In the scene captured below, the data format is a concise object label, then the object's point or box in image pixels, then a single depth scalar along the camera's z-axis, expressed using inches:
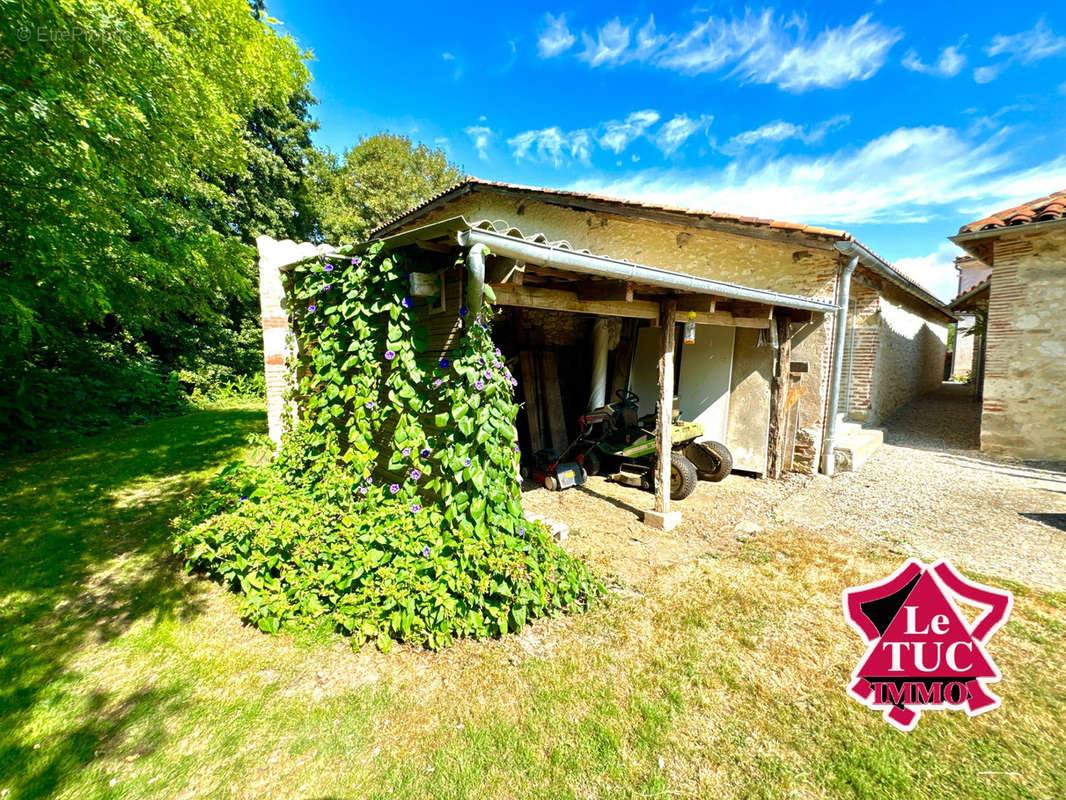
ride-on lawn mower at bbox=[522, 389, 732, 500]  195.0
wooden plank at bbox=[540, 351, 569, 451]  247.0
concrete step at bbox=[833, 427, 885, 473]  230.5
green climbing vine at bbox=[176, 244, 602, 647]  101.3
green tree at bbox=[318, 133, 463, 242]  586.3
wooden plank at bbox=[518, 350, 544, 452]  241.3
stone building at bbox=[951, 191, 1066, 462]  239.6
